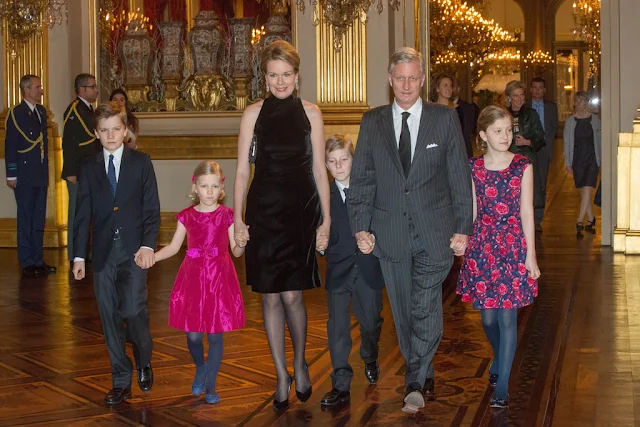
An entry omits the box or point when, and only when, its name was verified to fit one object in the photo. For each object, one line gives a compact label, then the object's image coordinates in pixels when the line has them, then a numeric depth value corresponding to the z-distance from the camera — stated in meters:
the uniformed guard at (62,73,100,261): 10.13
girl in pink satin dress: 5.34
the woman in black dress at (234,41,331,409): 5.04
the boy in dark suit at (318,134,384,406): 5.39
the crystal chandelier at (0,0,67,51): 11.85
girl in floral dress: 5.23
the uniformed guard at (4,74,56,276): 10.02
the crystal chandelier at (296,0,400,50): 11.61
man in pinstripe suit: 4.98
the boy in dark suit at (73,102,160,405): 5.36
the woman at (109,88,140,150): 9.45
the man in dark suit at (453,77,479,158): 10.25
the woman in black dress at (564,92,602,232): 12.51
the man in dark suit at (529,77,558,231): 12.56
